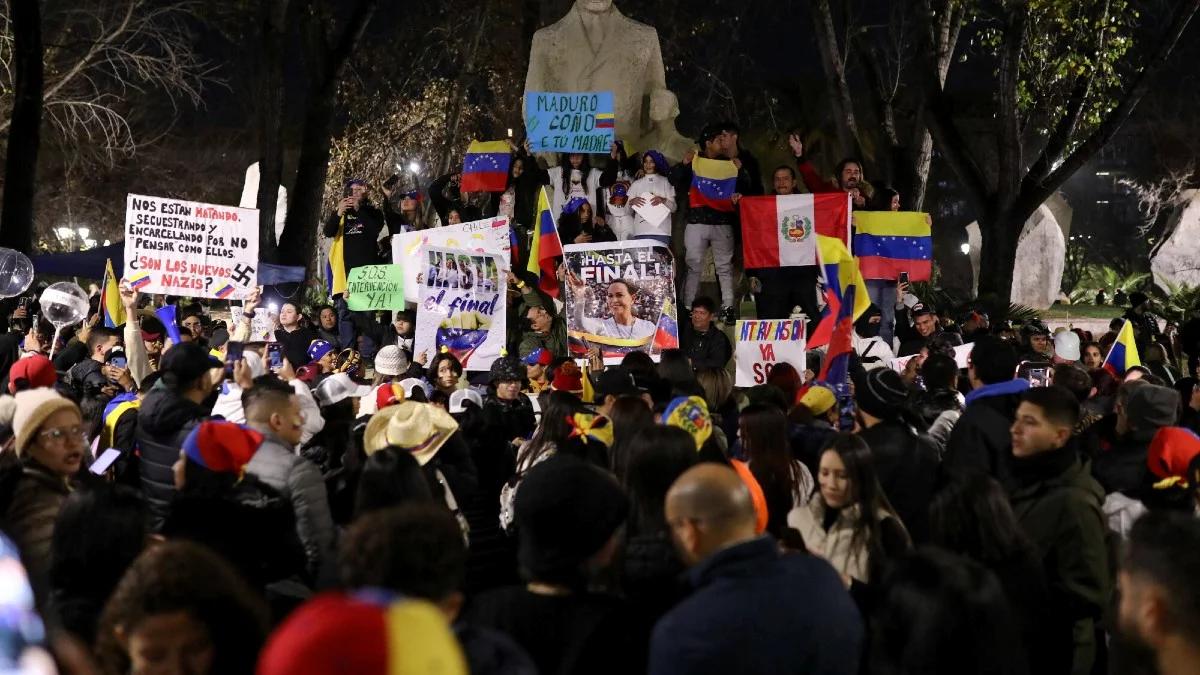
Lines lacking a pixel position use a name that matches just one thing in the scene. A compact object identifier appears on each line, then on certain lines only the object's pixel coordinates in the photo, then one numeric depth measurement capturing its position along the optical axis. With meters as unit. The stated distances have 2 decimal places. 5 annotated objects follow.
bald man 3.21
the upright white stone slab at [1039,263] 35.03
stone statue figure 15.59
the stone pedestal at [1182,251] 35.16
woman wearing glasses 4.83
